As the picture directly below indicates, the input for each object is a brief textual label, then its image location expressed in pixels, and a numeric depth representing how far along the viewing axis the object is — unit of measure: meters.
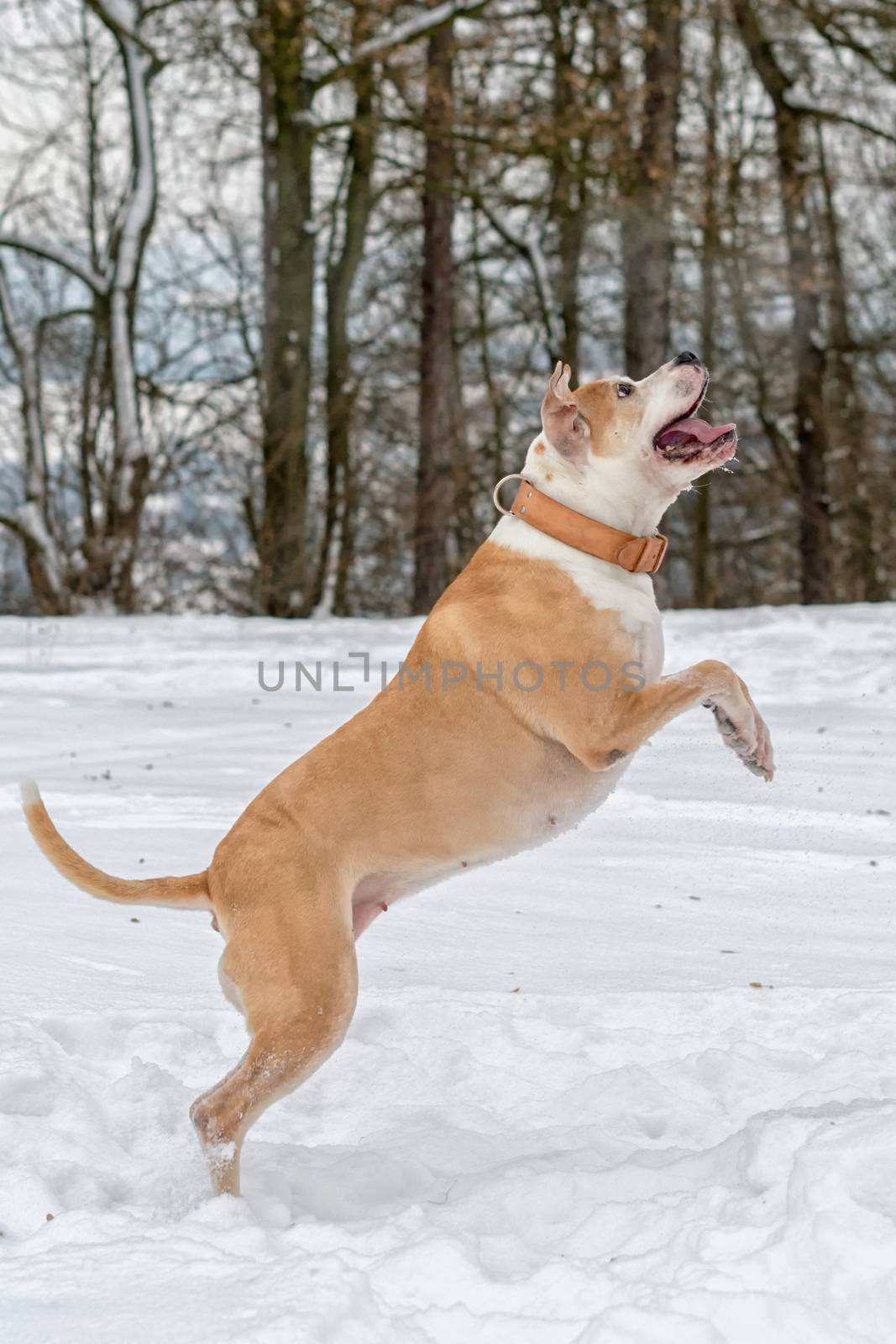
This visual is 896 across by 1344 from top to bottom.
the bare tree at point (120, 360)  13.78
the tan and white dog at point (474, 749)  2.94
